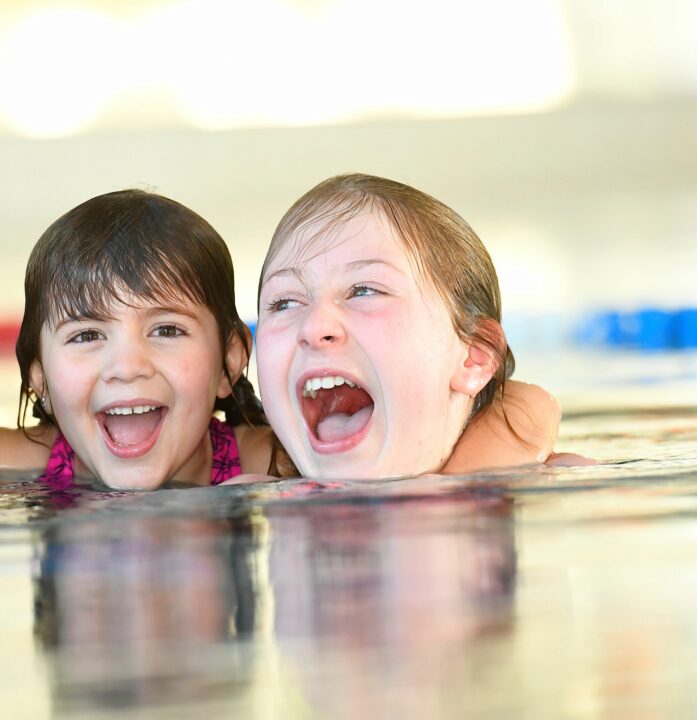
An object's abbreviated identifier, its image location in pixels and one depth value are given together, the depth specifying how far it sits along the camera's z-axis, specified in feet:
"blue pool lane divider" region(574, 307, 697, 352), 20.68
